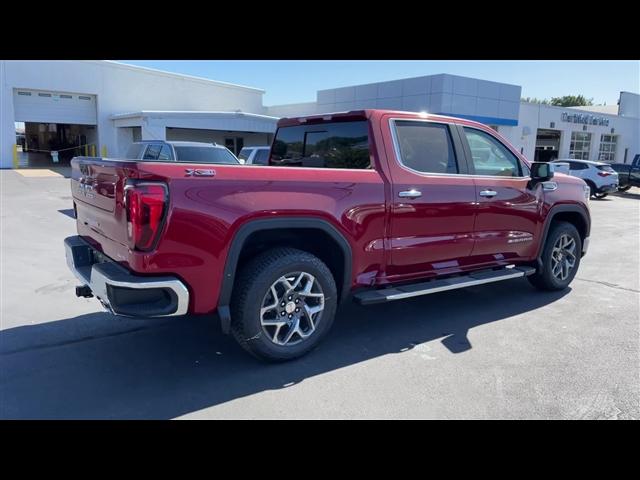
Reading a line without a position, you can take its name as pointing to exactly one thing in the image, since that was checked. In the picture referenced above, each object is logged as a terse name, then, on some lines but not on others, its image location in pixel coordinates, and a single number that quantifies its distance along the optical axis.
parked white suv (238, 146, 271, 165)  13.39
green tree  83.56
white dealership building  26.03
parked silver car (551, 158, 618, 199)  20.11
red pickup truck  3.17
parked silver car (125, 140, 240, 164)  10.08
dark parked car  22.59
